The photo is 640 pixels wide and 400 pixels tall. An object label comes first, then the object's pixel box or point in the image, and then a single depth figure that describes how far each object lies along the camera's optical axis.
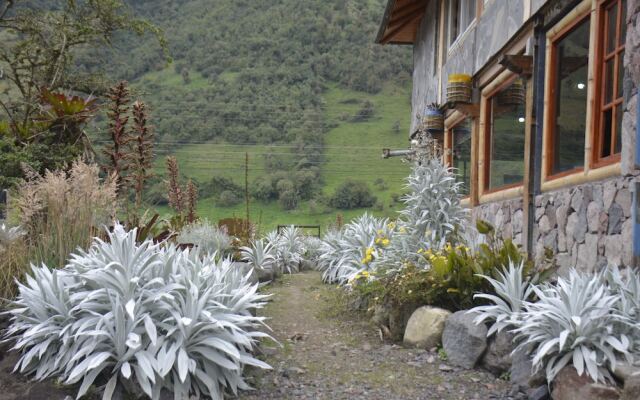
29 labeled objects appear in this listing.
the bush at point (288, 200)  29.30
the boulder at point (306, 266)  9.52
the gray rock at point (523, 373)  2.99
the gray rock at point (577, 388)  2.55
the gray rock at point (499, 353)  3.36
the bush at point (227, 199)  28.31
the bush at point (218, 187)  29.62
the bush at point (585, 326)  2.73
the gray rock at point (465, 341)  3.49
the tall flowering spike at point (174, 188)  7.63
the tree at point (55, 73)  6.55
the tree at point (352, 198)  29.31
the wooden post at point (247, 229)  8.36
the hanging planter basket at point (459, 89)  7.04
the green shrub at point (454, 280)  4.06
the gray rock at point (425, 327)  3.86
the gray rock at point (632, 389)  2.41
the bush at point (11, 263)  3.55
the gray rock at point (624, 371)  2.58
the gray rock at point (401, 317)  4.21
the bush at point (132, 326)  2.73
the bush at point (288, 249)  8.85
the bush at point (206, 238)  6.63
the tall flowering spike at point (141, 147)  4.98
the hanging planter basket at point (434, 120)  9.17
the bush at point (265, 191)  30.47
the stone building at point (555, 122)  3.69
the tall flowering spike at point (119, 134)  4.81
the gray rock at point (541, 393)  2.88
